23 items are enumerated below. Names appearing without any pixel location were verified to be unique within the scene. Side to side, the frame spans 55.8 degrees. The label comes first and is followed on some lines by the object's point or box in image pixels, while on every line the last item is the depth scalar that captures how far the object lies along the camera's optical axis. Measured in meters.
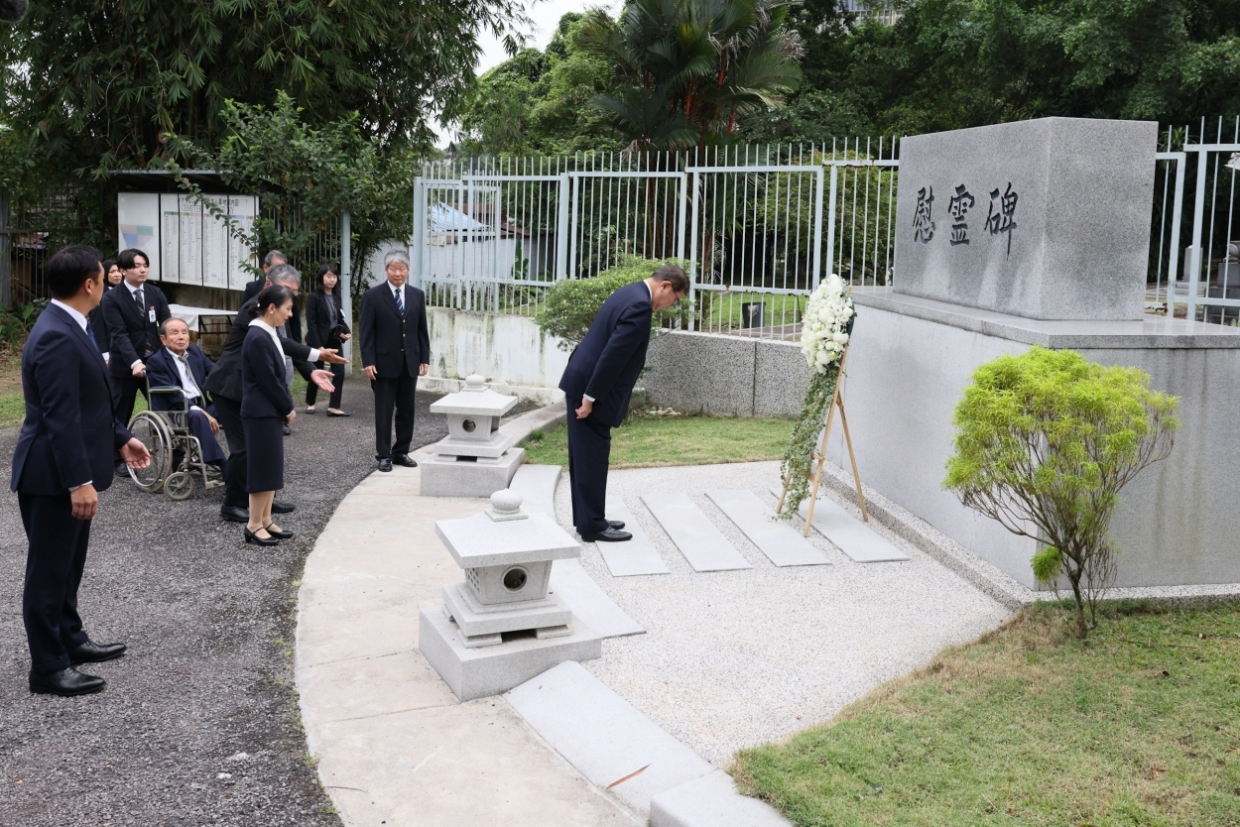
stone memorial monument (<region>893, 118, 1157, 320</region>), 5.96
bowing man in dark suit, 6.59
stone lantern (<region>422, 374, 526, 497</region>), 8.16
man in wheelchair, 8.07
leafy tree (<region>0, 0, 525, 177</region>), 15.23
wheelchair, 8.09
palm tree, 17.78
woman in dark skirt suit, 6.68
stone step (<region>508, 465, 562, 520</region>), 7.54
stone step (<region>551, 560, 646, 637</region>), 5.32
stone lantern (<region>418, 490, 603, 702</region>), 4.69
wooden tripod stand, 6.90
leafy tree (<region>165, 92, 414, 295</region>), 13.52
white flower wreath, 6.73
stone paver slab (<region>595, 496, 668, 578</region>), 6.30
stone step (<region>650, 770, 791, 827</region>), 3.52
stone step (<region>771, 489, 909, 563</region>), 6.54
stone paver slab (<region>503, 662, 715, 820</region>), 3.91
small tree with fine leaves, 4.66
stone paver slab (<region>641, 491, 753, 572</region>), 6.46
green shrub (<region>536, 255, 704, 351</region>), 10.66
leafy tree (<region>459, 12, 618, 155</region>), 24.02
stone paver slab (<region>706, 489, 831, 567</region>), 6.55
